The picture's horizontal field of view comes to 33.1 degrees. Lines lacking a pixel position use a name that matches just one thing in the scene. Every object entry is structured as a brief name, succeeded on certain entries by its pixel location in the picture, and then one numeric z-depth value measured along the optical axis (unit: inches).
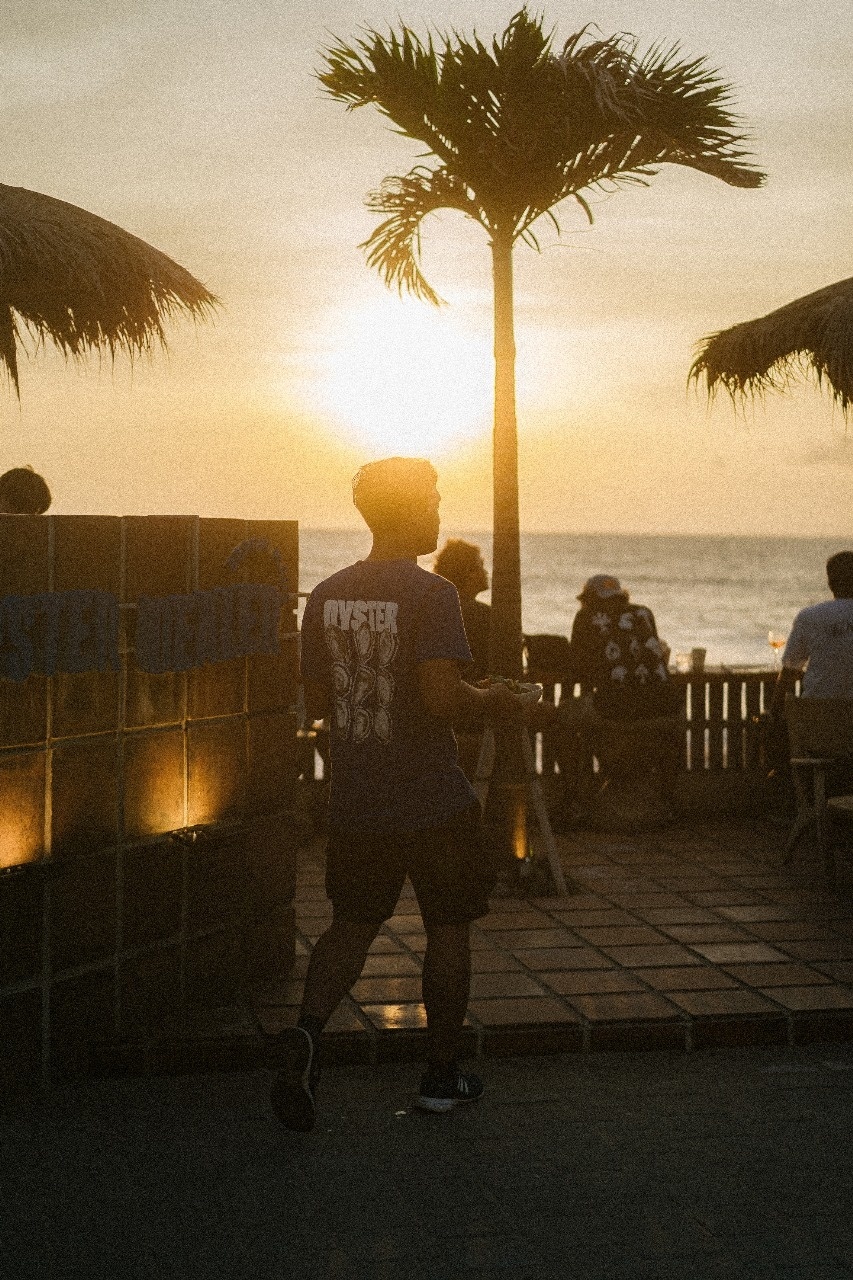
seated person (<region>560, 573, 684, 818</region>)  359.3
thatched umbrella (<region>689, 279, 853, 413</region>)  304.8
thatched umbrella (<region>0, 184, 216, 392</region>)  265.1
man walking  167.9
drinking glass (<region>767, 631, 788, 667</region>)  451.0
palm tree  272.1
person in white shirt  322.7
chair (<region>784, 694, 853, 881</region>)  309.4
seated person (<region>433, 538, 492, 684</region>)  303.0
